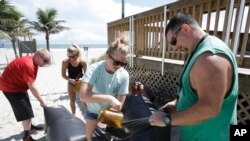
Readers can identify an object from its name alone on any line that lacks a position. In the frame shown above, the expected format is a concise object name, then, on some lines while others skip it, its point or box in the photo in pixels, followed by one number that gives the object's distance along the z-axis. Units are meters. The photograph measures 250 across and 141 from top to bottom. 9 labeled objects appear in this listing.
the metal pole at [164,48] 3.36
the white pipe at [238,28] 2.24
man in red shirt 2.57
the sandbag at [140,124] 1.47
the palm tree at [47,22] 24.05
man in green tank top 0.90
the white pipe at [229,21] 2.32
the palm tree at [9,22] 13.93
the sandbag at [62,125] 1.83
